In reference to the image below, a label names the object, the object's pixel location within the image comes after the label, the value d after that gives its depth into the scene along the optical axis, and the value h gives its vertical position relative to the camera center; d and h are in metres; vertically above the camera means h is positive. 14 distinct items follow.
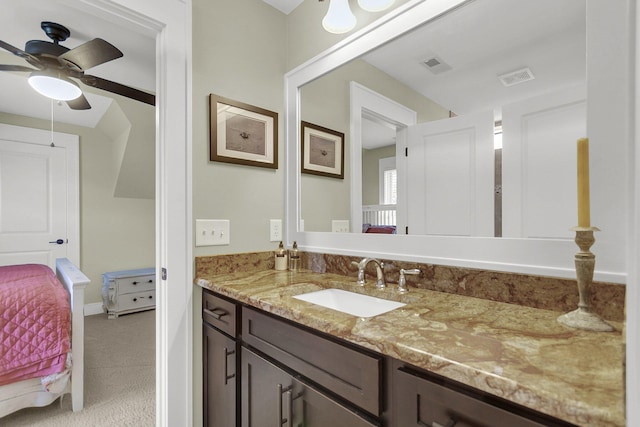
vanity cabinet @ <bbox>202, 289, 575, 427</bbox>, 0.61 -0.45
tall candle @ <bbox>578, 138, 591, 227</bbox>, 0.76 +0.08
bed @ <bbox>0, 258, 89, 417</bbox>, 1.77 -0.75
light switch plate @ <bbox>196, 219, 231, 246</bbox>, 1.49 -0.08
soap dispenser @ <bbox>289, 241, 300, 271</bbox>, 1.70 -0.24
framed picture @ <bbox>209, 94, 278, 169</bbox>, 1.56 +0.44
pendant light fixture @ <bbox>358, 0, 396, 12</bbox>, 1.23 +0.84
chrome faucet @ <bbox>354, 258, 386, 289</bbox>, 1.29 -0.24
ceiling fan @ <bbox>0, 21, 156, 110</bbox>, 1.77 +0.94
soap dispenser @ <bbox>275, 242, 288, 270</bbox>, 1.71 -0.24
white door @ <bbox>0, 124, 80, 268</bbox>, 3.50 +0.25
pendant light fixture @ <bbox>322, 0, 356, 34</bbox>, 1.38 +0.89
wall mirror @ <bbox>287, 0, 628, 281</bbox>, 0.92 +0.31
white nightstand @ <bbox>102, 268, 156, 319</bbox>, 3.75 -0.92
